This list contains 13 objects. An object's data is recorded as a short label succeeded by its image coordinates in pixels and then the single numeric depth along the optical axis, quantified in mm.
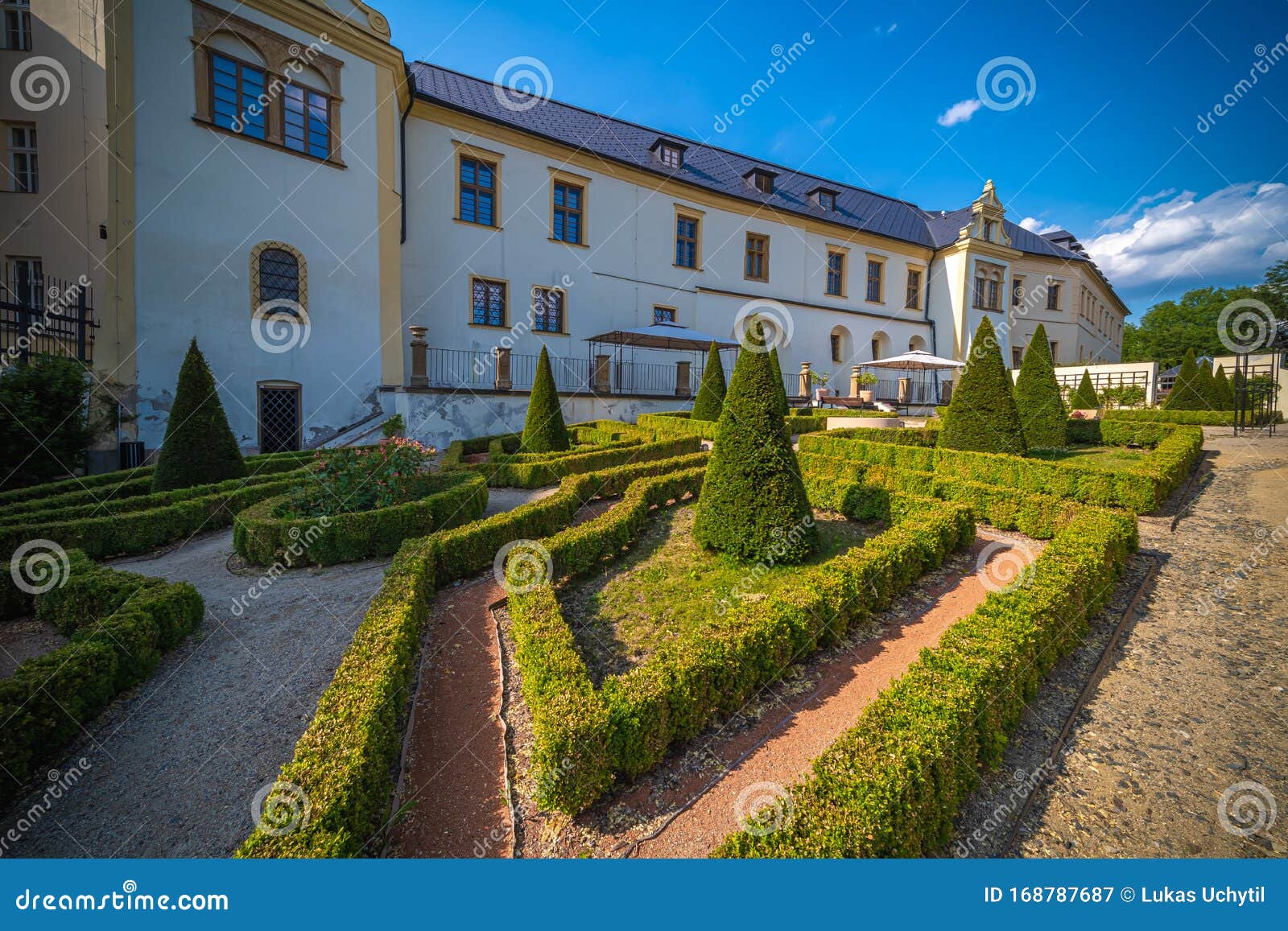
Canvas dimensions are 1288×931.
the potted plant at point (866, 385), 23500
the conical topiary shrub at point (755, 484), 6422
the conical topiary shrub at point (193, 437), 8805
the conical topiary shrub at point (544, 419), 12797
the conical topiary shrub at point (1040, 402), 13188
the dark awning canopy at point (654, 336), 18016
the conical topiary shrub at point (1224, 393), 19141
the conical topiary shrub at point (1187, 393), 19531
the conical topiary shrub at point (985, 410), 10547
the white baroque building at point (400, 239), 11891
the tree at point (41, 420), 8445
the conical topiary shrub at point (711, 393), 15953
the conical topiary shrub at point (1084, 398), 21469
